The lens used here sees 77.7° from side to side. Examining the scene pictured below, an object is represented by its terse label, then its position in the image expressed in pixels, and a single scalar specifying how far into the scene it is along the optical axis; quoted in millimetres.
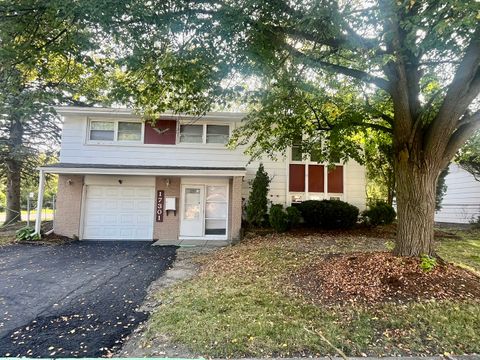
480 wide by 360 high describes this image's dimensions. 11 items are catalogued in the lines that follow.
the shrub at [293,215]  11531
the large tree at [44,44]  4777
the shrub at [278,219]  11398
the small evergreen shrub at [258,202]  12164
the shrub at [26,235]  11234
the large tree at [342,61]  4469
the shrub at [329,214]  11852
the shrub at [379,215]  12570
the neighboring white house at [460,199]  15911
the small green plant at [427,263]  5105
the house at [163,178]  12117
